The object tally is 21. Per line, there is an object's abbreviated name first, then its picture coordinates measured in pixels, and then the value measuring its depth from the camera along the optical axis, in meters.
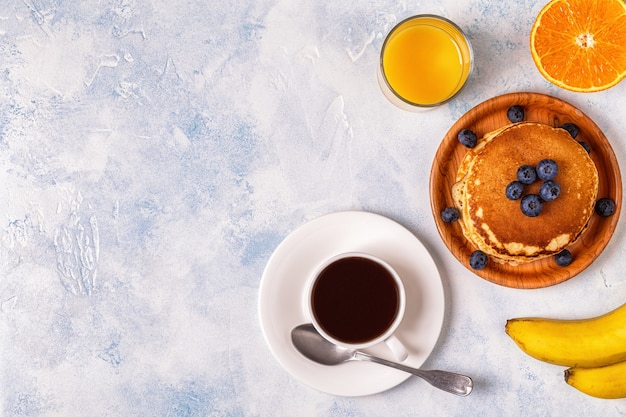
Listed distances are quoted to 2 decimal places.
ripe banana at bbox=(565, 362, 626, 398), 0.97
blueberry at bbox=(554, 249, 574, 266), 0.97
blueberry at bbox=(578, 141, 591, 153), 0.97
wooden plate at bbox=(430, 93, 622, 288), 0.98
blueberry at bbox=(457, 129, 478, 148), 0.97
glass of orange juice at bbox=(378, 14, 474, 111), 0.98
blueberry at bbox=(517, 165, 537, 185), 0.93
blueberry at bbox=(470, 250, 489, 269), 0.97
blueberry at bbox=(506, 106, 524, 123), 0.97
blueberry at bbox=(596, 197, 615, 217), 0.97
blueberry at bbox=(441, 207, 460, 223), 0.97
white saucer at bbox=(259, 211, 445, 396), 0.98
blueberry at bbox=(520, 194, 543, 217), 0.93
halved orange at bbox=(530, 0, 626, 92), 0.96
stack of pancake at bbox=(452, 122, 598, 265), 0.95
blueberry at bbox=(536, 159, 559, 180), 0.93
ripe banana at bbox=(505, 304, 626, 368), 0.97
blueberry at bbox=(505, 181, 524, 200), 0.93
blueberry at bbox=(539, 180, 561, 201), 0.93
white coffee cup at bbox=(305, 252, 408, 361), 0.96
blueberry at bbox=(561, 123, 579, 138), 0.97
